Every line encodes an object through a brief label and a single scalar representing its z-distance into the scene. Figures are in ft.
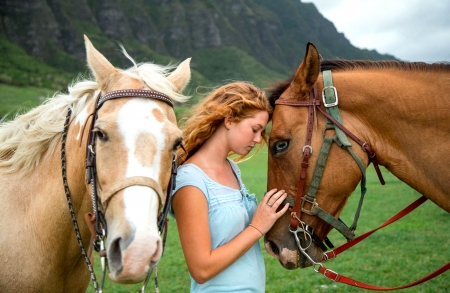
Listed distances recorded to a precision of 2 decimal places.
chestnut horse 9.27
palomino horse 6.52
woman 8.39
